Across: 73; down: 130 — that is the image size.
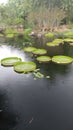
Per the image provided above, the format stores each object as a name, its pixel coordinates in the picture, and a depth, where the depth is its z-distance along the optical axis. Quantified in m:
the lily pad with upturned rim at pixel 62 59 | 8.62
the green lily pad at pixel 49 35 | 16.41
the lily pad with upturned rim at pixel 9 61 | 8.46
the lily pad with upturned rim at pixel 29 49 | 11.09
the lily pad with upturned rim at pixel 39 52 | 10.30
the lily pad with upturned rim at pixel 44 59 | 8.95
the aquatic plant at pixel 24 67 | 7.61
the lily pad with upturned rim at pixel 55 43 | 12.58
